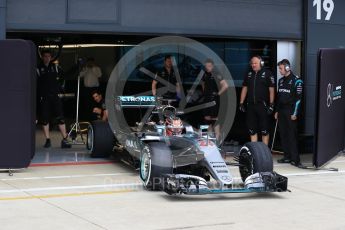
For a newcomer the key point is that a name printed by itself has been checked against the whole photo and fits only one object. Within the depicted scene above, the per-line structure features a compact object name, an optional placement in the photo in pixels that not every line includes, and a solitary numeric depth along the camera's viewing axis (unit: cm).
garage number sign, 1326
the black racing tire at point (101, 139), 1136
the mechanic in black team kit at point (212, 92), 1341
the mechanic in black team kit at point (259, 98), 1194
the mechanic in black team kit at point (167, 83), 1305
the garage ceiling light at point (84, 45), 1925
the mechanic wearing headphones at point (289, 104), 1137
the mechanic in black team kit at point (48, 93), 1288
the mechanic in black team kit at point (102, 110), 1221
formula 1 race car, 815
